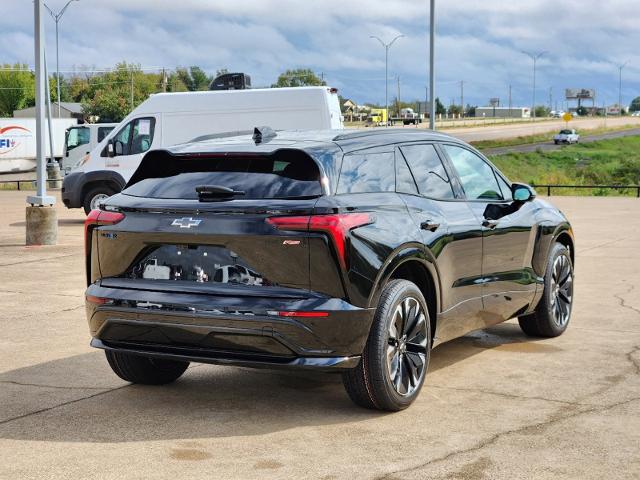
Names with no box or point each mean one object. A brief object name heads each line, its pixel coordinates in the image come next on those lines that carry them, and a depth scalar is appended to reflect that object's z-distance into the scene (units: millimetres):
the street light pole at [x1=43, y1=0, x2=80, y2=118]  51769
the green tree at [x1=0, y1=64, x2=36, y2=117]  123688
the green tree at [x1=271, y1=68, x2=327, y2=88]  144375
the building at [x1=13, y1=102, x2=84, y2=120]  103312
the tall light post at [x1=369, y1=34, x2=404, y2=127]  58881
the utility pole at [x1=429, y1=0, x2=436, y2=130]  30766
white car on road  98188
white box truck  63344
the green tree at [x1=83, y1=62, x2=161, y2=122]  114062
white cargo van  20469
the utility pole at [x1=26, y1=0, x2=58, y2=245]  16766
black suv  5840
